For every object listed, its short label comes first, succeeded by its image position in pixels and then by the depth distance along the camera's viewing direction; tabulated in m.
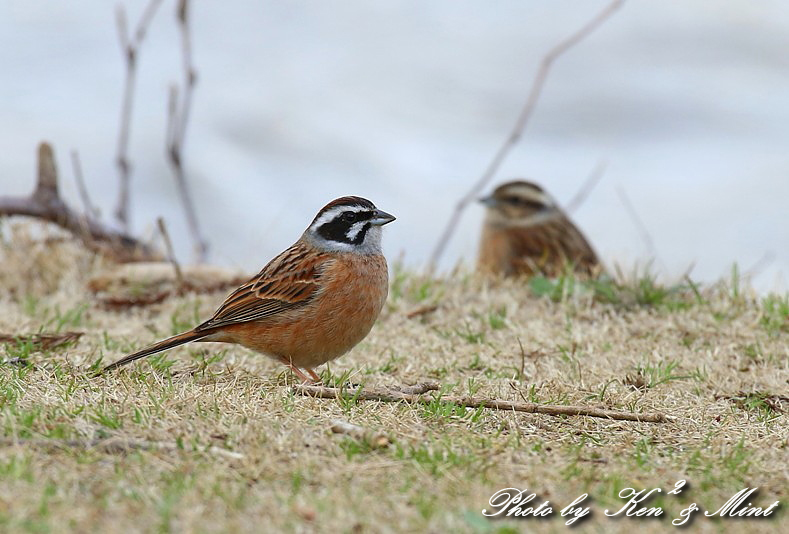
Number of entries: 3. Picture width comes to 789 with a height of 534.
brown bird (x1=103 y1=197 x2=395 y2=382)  11.73
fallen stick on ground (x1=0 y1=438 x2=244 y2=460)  8.09
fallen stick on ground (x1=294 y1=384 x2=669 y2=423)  9.83
